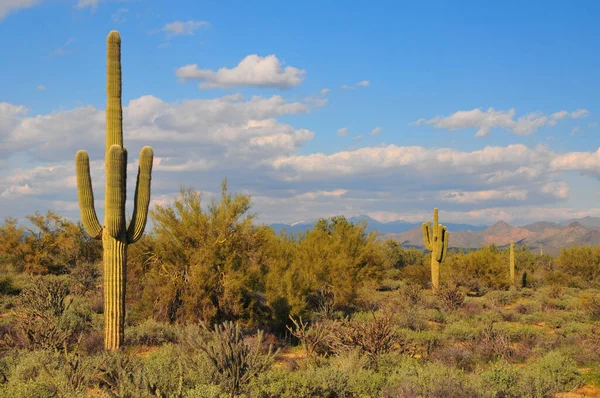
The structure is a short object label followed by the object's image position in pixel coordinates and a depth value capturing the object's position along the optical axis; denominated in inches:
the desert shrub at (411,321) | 709.3
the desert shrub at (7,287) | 924.3
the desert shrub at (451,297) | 906.7
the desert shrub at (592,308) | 799.7
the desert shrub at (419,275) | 1408.7
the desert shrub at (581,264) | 1503.4
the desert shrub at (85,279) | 917.8
